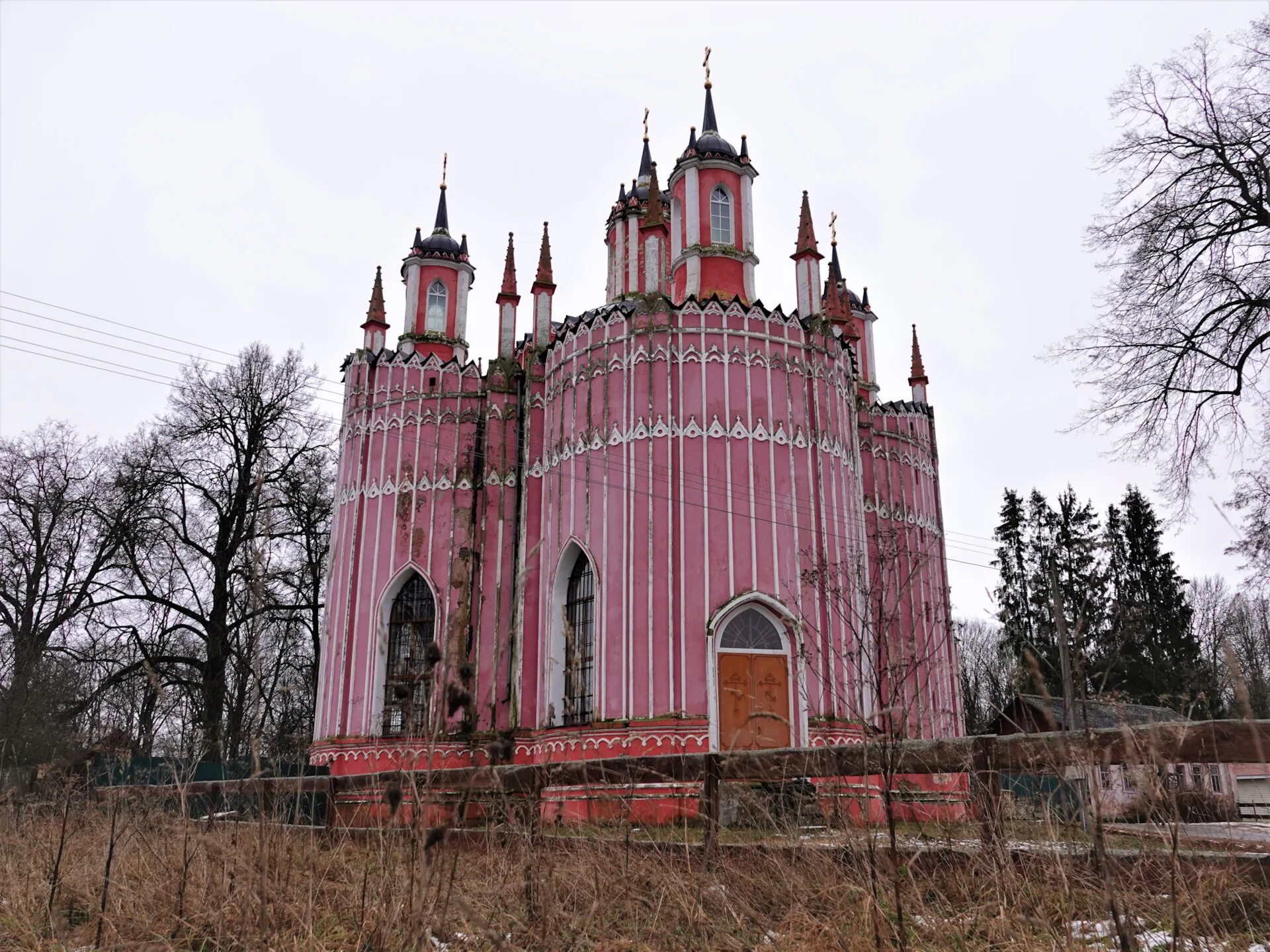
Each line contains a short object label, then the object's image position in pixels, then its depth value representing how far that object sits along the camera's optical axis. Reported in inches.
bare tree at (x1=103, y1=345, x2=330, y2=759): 987.9
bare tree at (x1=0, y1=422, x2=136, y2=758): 972.6
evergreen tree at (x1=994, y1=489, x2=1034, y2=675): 1561.3
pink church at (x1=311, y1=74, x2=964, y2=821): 631.2
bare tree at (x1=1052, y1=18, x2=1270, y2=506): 517.0
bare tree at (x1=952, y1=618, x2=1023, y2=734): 1464.1
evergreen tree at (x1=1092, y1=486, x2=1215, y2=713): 1440.7
